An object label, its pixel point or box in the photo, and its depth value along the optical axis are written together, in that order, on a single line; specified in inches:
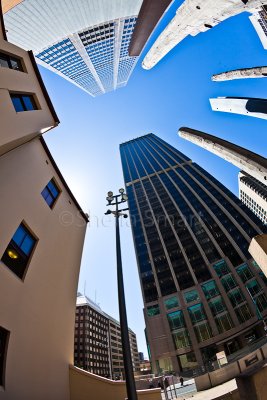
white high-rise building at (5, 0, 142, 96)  1188.5
